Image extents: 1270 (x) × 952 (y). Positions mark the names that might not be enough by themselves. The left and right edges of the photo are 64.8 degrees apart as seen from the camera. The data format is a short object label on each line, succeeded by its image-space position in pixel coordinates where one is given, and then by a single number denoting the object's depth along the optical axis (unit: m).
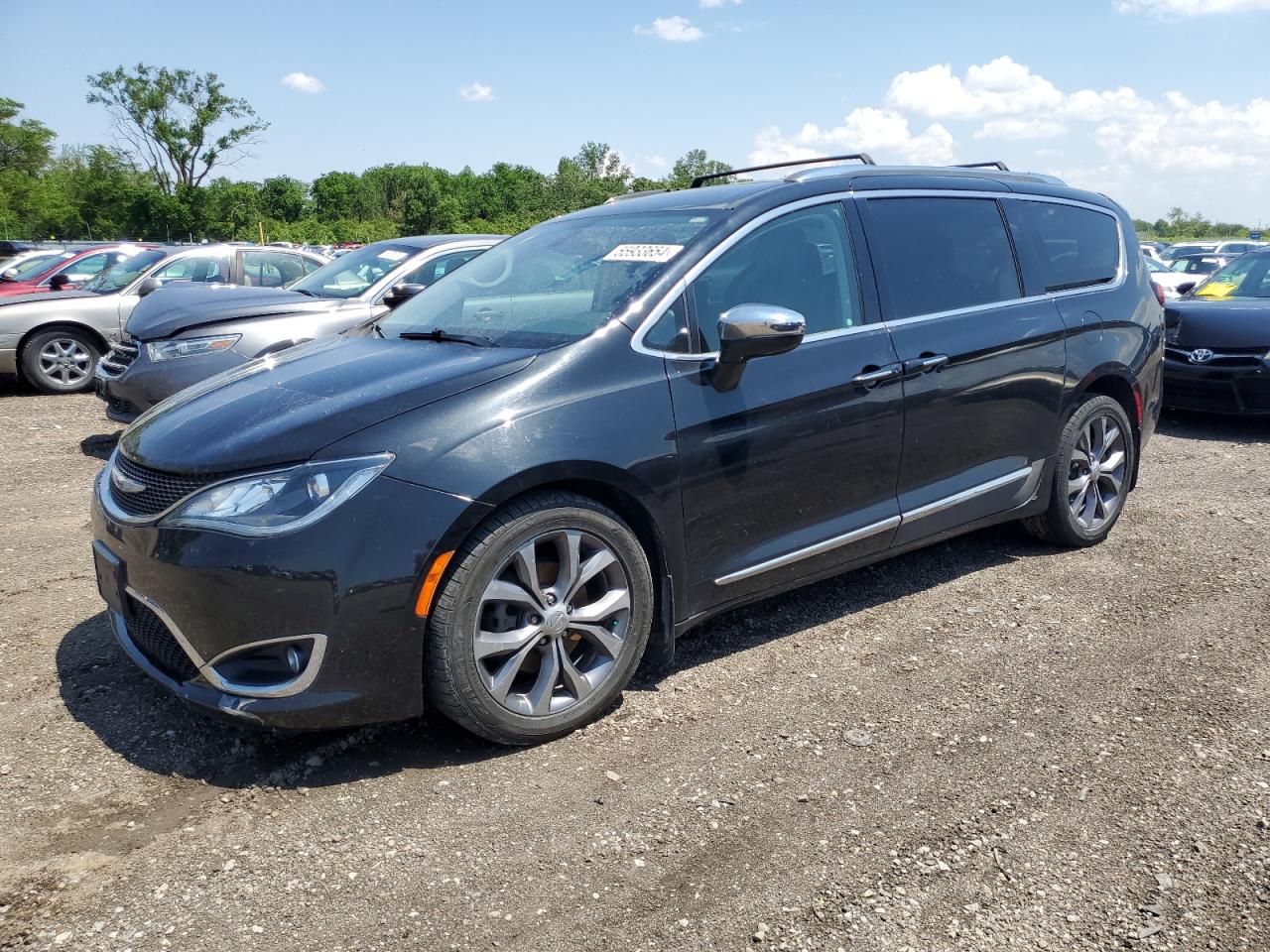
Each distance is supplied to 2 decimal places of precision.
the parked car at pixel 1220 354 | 7.96
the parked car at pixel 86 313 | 10.23
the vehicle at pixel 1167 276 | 18.02
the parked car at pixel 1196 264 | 21.23
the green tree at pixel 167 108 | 62.09
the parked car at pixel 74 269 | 12.29
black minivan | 2.83
